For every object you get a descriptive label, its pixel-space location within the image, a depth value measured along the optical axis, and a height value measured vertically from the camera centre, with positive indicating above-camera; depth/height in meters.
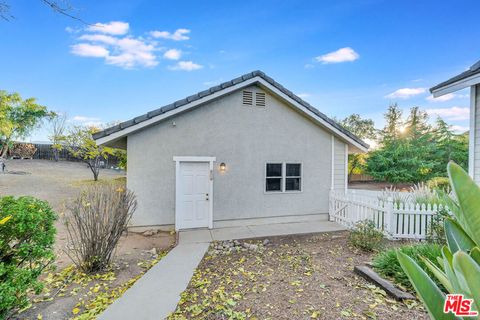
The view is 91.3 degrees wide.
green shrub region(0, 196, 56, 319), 3.00 -1.32
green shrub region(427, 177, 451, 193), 16.40 -1.52
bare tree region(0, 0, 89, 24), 3.25 +2.07
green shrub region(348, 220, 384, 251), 6.03 -2.05
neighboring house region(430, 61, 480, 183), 5.33 +1.18
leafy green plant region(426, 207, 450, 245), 5.73 -1.79
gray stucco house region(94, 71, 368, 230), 7.91 +0.04
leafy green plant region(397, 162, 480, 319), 0.95 -0.44
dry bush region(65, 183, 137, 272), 4.89 -1.44
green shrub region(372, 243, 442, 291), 4.20 -2.01
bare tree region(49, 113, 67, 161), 30.42 +4.01
